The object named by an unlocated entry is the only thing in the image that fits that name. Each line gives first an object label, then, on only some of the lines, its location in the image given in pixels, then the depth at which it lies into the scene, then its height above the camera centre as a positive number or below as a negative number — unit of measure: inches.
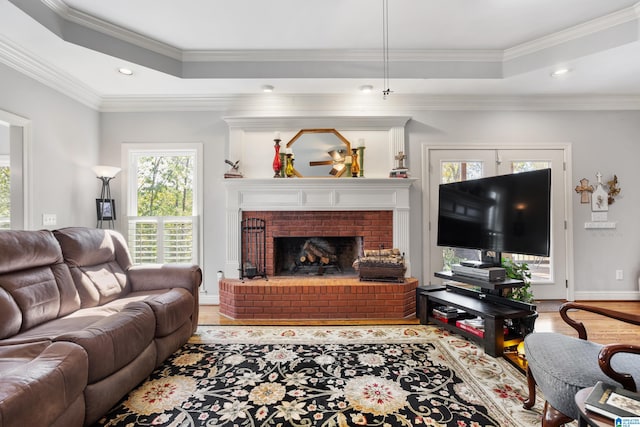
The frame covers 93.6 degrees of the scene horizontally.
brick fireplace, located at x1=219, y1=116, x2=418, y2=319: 144.5 +8.2
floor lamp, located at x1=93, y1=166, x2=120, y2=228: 138.3 +6.4
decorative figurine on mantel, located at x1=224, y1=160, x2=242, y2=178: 142.8 +20.1
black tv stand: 93.1 -31.5
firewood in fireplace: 153.8 -19.7
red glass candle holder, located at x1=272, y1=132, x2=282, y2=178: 144.9 +25.1
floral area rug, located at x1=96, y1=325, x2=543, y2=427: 65.4 -44.2
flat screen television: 93.0 +0.2
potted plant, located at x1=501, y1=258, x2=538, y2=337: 109.0 -23.5
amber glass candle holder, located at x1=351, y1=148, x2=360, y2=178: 145.9 +24.1
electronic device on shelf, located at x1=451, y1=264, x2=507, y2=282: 101.3 -20.5
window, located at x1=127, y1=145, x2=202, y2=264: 150.8 +5.2
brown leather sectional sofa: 50.9 -26.5
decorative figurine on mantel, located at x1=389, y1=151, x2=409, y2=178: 142.3 +21.0
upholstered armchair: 45.6 -26.9
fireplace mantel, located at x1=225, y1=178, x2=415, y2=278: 145.1 +6.8
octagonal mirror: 149.4 +31.9
